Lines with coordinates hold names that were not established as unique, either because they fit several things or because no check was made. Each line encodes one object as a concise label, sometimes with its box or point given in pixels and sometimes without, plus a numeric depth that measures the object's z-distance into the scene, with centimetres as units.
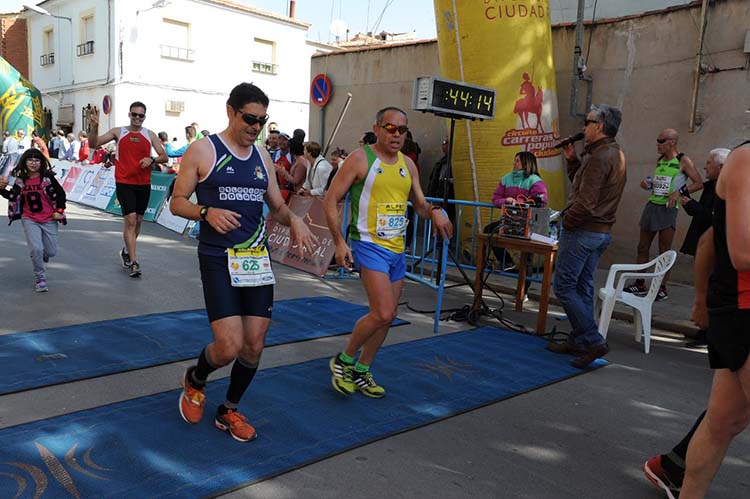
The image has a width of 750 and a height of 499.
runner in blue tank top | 341
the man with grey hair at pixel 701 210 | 624
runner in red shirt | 770
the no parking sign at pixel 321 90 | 1350
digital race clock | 592
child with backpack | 695
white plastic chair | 605
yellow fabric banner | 891
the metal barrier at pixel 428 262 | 742
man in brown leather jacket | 523
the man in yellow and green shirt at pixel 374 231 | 427
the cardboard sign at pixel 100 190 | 1524
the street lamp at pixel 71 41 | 2745
